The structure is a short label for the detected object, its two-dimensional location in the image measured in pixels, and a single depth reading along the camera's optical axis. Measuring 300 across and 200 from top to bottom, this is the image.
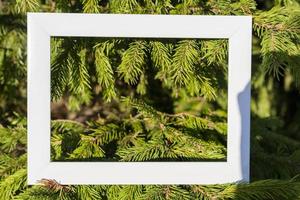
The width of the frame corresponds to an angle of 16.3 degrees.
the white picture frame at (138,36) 1.16
